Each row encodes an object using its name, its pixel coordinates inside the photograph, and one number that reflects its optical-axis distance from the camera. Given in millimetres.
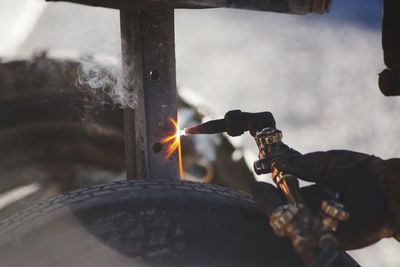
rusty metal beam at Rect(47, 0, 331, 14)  1301
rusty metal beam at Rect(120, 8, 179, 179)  1518
